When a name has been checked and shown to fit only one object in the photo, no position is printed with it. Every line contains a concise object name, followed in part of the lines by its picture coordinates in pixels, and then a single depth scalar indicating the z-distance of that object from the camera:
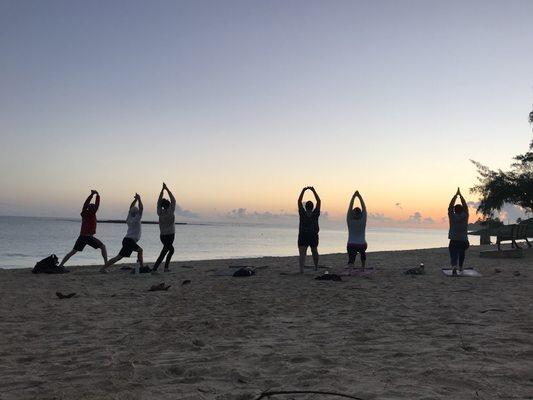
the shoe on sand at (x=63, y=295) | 8.13
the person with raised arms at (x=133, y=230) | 11.73
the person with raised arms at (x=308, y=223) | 11.38
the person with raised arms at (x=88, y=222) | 12.21
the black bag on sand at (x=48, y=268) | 12.28
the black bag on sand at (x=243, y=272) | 11.44
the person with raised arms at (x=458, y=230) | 11.27
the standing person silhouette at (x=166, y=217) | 11.88
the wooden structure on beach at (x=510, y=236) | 16.92
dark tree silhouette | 21.08
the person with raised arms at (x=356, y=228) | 11.35
